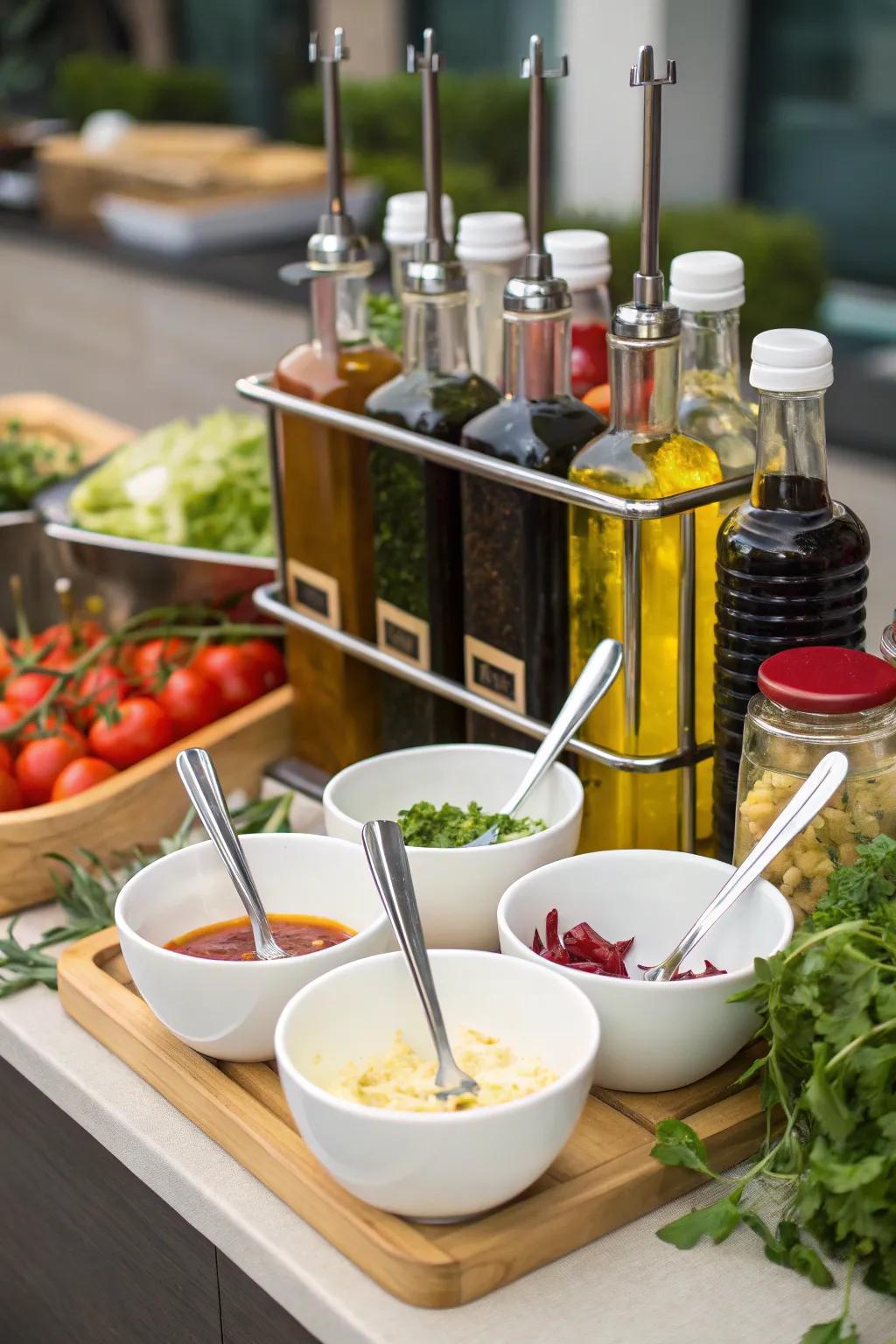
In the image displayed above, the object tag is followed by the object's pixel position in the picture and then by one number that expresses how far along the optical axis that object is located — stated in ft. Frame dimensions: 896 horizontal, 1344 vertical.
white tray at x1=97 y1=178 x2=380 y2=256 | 13.53
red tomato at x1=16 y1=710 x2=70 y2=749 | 5.35
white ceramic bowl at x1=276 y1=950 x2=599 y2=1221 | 3.96
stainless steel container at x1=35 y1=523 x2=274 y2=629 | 5.68
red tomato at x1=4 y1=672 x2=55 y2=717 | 5.49
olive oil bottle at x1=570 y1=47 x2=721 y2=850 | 4.54
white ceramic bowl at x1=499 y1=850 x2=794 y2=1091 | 4.19
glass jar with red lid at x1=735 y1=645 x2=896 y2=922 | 4.32
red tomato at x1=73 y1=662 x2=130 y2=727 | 5.46
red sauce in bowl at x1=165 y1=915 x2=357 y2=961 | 4.49
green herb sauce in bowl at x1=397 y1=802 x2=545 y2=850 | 4.61
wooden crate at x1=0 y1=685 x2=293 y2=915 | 5.05
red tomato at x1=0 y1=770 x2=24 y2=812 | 5.22
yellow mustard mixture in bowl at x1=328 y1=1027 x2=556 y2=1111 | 4.10
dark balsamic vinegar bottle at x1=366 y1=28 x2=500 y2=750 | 4.91
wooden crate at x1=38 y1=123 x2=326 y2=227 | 13.88
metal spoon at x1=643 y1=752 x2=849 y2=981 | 4.25
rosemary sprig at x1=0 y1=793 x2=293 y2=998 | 4.82
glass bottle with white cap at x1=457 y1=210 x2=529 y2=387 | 5.14
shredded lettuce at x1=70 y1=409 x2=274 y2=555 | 6.19
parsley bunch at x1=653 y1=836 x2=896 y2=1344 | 3.99
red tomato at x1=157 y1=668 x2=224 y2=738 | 5.47
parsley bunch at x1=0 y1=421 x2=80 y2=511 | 6.68
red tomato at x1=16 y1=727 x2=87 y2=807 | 5.28
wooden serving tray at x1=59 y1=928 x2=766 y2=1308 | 4.06
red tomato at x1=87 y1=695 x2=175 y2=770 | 5.35
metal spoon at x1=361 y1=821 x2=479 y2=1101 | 4.14
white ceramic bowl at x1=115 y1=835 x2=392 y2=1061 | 4.29
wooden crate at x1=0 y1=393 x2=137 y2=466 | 7.40
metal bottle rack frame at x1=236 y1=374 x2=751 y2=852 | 4.54
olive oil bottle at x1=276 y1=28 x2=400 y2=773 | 5.13
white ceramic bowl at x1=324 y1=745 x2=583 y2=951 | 4.50
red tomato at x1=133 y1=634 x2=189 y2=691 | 5.54
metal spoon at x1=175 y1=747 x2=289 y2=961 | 4.50
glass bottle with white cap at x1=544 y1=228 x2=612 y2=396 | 5.01
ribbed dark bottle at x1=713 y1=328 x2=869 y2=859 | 4.42
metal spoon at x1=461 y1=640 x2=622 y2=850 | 4.66
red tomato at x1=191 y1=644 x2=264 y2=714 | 5.56
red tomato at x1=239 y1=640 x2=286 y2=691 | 5.62
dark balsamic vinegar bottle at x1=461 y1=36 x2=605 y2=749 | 4.72
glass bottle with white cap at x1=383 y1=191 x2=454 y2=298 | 5.26
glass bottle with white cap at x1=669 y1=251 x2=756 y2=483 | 4.74
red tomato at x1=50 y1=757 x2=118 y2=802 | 5.21
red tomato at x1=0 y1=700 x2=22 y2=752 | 5.38
